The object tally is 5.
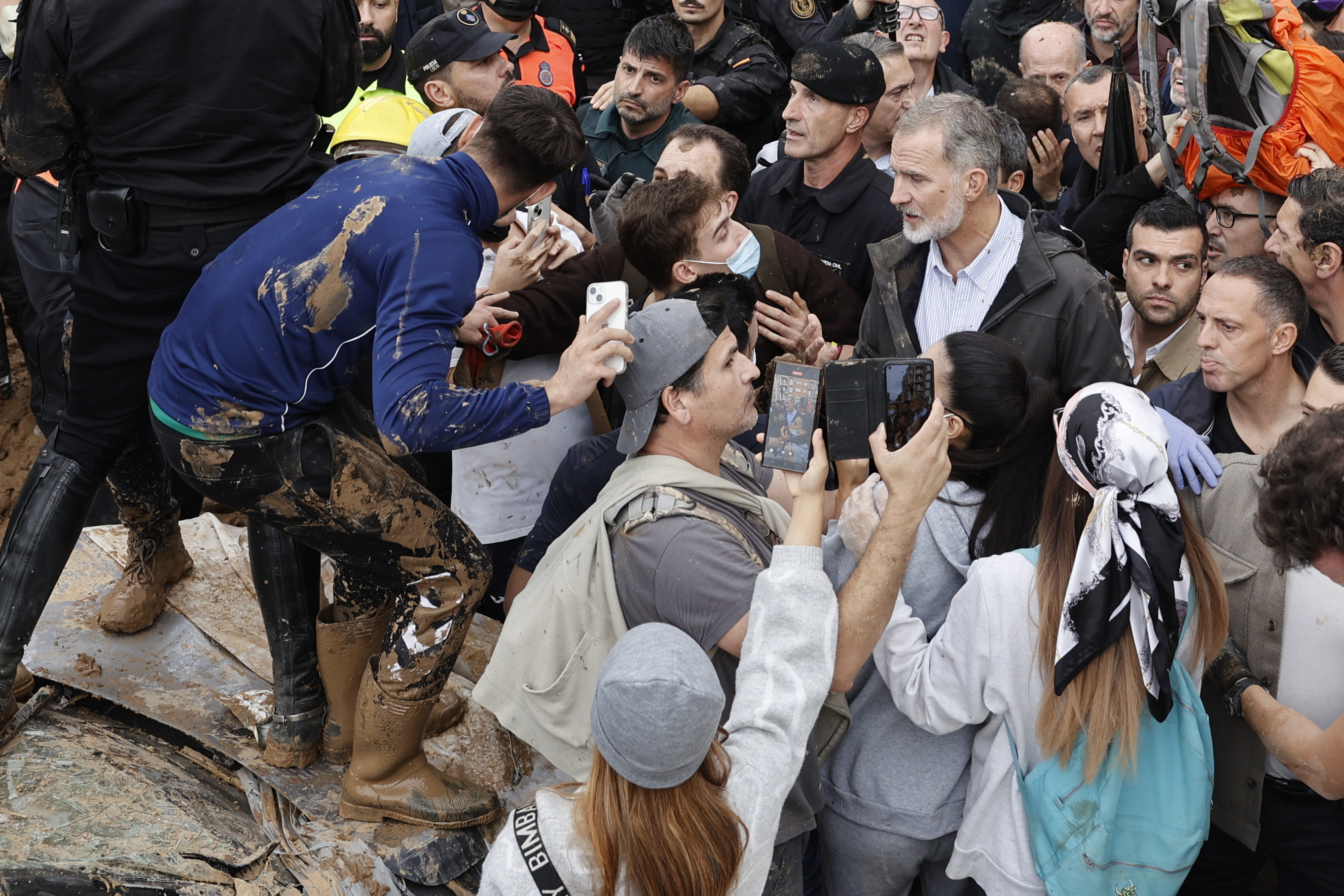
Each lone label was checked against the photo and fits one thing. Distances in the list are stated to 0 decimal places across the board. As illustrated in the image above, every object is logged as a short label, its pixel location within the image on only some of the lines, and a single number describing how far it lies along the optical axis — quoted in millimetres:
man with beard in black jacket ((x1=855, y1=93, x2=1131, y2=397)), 3178
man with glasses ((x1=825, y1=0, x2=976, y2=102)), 5391
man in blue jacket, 2406
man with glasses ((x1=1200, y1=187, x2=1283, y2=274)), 3836
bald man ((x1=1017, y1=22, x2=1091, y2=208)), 5355
